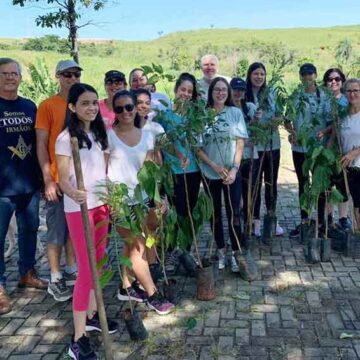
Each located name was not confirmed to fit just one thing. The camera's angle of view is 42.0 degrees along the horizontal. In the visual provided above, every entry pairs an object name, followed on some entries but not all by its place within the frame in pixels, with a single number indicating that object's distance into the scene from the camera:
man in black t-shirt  3.83
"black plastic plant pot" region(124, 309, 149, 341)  3.43
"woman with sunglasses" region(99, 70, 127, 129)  4.35
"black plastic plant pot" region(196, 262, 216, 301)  4.09
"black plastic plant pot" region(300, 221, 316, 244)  5.39
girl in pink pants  3.06
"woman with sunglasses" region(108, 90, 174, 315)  3.46
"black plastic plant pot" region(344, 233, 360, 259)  4.98
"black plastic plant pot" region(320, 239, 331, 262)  4.87
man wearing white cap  3.82
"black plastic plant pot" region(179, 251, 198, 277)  4.50
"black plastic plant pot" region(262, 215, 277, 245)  5.43
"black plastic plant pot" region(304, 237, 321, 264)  4.83
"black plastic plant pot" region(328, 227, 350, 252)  5.05
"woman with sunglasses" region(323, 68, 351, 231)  5.12
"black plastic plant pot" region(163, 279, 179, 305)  4.07
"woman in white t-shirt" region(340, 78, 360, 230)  4.73
